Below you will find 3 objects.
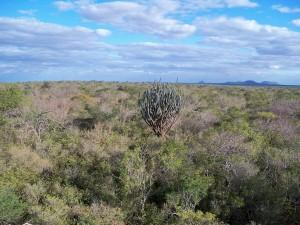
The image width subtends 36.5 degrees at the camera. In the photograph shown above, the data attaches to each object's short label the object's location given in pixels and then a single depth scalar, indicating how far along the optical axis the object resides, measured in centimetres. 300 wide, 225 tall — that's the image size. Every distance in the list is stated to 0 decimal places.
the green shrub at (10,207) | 1045
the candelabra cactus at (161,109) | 1883
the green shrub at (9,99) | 2154
